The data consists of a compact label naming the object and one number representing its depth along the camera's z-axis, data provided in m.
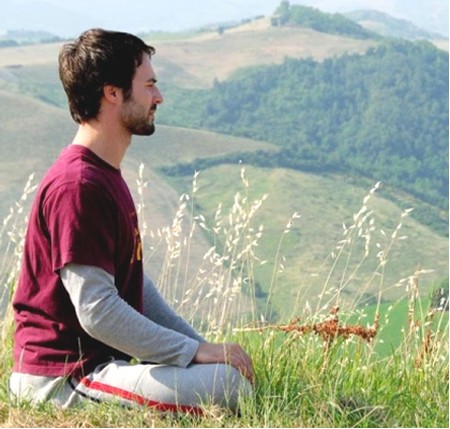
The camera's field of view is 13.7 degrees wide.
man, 5.90
